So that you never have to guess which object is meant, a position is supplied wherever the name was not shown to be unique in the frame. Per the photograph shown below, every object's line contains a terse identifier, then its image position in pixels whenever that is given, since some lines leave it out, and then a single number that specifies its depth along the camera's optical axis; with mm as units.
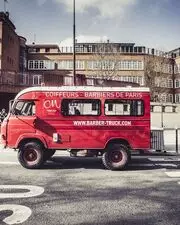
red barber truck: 11883
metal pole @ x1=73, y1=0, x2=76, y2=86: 20231
